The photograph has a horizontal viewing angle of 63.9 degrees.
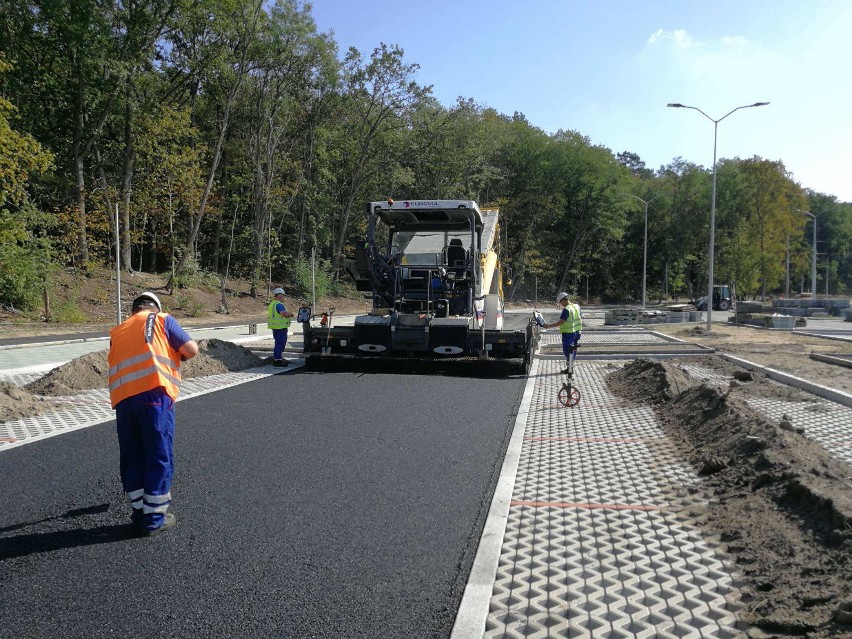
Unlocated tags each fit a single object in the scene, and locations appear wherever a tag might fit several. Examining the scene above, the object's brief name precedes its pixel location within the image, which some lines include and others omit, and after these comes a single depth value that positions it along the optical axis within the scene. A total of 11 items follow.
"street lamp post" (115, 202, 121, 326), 15.20
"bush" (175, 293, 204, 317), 27.62
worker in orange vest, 4.33
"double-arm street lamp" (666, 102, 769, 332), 23.80
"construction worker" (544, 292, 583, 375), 11.38
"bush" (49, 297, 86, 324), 22.22
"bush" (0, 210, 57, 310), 19.34
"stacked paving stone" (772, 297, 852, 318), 38.19
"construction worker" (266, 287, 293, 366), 12.75
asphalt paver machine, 11.99
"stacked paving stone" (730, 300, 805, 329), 26.55
